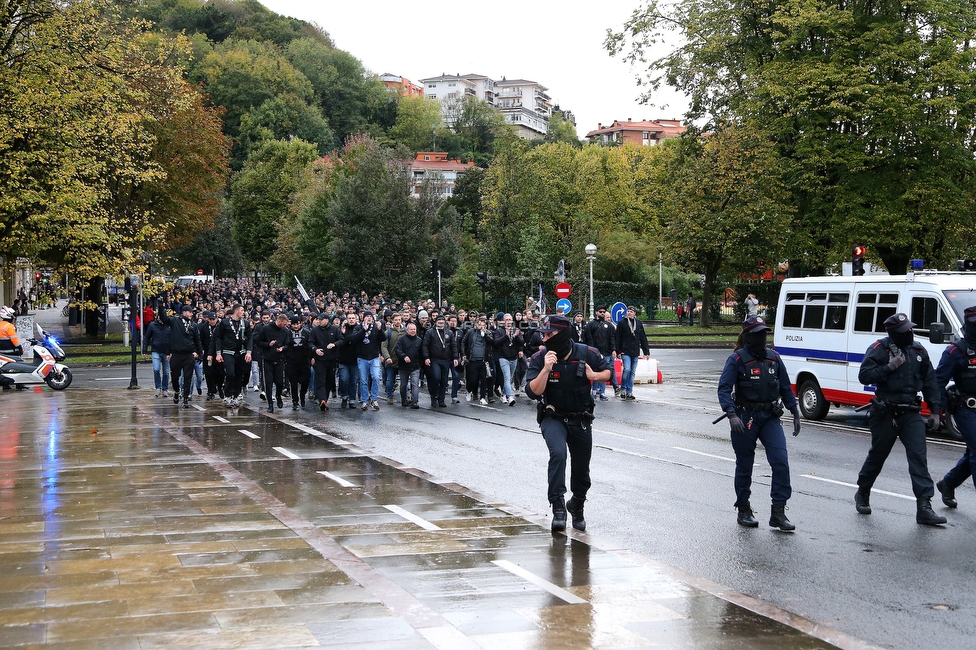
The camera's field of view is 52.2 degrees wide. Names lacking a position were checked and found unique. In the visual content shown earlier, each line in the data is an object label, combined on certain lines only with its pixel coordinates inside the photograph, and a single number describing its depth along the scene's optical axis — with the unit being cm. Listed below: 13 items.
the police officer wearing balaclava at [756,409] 886
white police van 1555
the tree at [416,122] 14588
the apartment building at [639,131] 17712
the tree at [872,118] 3294
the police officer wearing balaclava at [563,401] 851
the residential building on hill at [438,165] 14062
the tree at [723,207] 4500
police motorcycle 2341
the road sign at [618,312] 2224
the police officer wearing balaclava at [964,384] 942
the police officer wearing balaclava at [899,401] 918
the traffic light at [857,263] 2077
